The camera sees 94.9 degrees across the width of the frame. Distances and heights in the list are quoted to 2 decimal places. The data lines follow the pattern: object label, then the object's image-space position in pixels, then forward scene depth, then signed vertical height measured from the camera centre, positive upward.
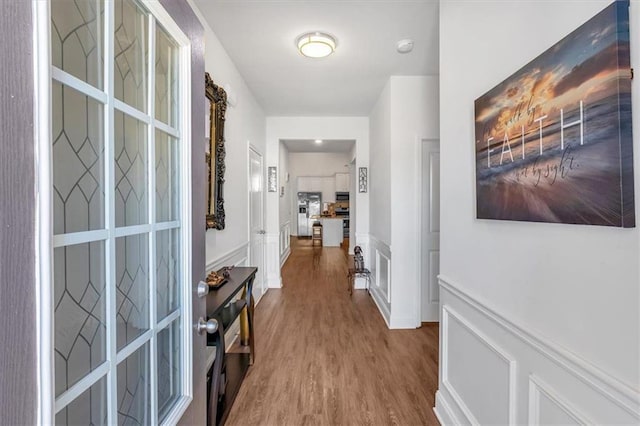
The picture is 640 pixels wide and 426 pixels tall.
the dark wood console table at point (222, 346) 1.61 -0.84
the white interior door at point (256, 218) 3.66 -0.04
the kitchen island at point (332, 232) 8.89 -0.54
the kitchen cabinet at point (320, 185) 10.42 +1.04
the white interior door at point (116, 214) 0.58 +0.00
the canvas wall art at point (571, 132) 0.74 +0.25
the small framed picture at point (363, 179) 4.68 +0.56
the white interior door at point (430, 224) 3.26 -0.12
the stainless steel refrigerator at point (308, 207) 10.50 +0.26
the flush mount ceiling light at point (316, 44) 2.36 +1.40
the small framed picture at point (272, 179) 4.67 +0.57
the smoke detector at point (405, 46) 2.47 +1.45
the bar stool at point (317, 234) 9.05 -0.61
